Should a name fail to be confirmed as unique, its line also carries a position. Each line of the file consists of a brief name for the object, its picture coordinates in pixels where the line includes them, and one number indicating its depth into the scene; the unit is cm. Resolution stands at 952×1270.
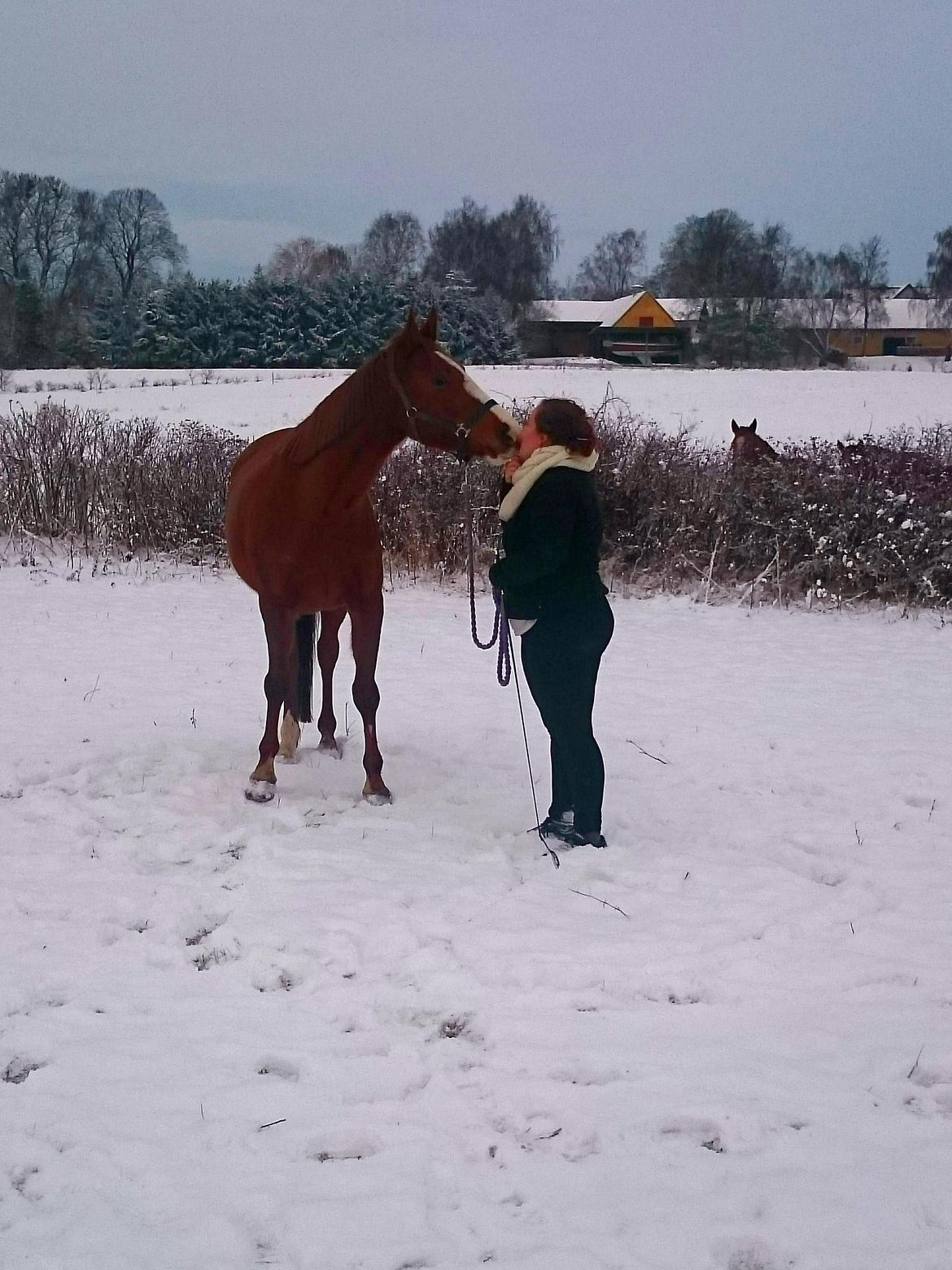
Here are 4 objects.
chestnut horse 390
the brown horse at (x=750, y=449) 1087
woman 369
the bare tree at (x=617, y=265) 7475
